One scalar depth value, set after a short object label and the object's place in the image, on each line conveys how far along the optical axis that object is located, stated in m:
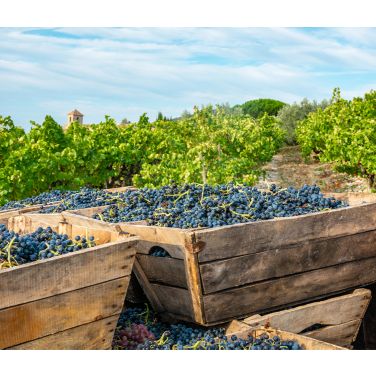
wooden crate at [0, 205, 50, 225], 4.21
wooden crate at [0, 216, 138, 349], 2.56
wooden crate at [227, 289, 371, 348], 3.30
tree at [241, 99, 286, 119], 26.70
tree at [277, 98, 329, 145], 22.90
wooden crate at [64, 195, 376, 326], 3.14
